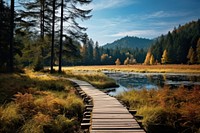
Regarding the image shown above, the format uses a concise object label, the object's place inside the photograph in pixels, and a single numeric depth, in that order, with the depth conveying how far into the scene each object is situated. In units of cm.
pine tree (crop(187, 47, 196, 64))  8131
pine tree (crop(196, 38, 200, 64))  7606
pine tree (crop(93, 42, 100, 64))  13888
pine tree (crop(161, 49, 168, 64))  9062
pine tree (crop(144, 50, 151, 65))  10401
